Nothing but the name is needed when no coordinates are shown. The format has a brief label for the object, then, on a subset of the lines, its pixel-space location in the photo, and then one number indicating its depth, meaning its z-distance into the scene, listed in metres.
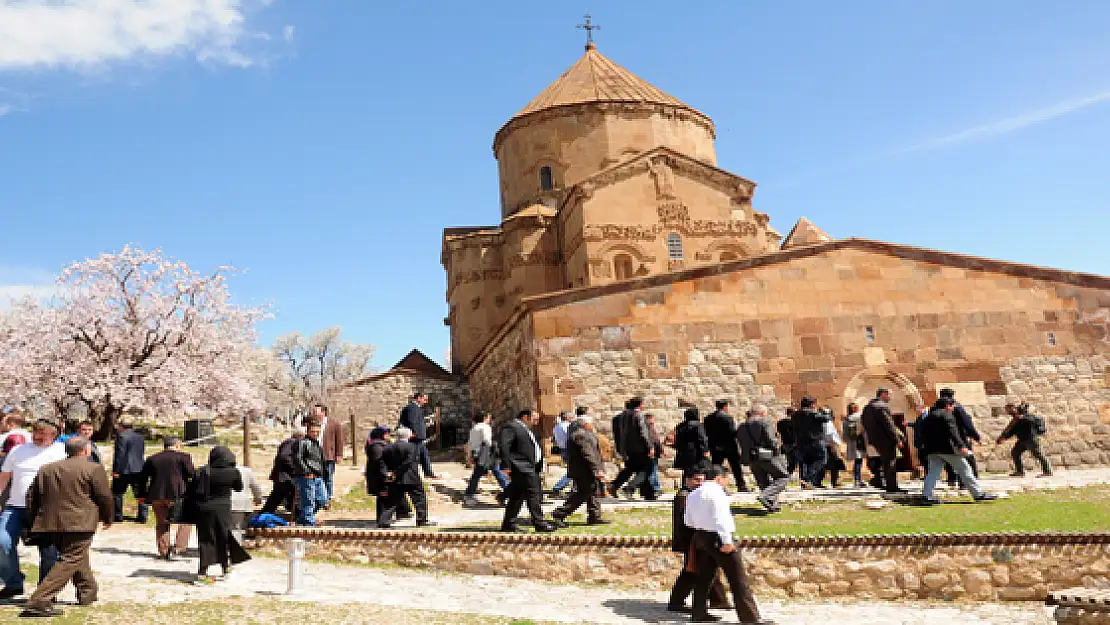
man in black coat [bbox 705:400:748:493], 11.88
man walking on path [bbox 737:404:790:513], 11.43
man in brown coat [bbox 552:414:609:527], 10.05
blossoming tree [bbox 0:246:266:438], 22.19
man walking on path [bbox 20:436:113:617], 6.80
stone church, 16.78
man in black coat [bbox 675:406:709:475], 11.11
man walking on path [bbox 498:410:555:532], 9.83
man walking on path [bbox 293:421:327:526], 10.52
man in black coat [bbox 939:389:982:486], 11.61
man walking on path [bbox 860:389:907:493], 11.86
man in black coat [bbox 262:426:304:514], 10.50
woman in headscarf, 8.27
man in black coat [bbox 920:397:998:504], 10.88
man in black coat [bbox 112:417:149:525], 11.48
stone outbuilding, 26.98
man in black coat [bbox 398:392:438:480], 12.85
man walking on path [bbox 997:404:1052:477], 14.40
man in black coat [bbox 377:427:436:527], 10.53
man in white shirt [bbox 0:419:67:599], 7.23
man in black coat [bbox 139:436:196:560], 9.19
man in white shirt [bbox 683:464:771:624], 7.20
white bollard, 7.98
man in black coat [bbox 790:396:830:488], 12.54
